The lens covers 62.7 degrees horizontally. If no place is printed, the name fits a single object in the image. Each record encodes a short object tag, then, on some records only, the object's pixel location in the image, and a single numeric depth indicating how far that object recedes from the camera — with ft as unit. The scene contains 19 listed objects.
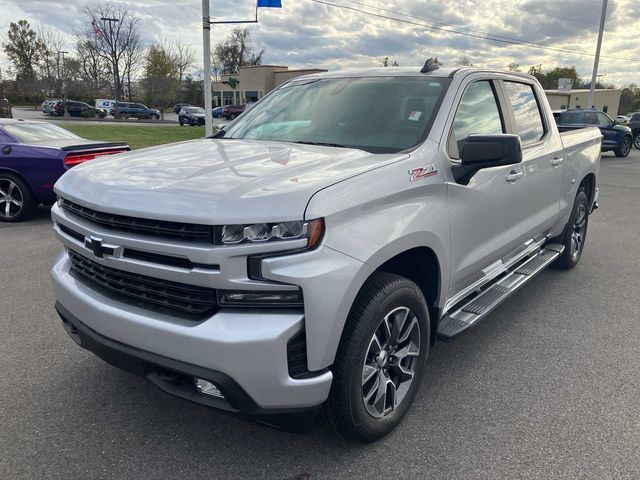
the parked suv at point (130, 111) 158.71
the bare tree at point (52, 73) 179.51
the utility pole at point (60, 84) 177.88
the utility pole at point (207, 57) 42.88
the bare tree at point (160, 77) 167.02
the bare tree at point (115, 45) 167.63
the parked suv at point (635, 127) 79.92
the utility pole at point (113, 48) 162.09
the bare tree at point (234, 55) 270.05
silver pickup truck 7.02
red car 161.40
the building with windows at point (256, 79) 207.41
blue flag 39.19
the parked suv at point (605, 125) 60.49
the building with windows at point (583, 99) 168.25
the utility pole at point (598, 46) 93.91
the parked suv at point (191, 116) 127.51
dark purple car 24.97
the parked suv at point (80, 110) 154.40
